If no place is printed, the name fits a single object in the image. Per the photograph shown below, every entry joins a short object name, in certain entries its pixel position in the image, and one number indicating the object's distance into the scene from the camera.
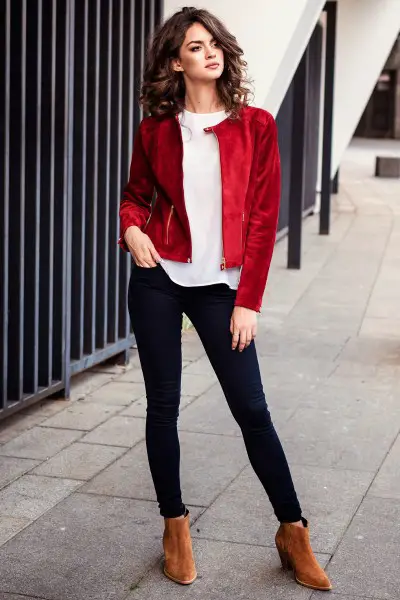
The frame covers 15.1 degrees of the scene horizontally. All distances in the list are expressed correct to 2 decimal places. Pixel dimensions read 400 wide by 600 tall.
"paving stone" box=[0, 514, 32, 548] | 5.47
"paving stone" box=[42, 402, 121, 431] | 7.49
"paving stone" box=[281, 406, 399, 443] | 7.31
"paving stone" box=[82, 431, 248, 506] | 6.12
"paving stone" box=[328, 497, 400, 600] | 4.87
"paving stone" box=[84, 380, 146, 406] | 8.14
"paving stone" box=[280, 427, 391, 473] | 6.71
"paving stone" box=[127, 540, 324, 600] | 4.78
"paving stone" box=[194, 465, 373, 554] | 5.49
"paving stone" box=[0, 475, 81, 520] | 5.83
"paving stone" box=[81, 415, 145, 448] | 7.10
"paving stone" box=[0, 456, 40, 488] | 6.39
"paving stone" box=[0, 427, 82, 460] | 6.86
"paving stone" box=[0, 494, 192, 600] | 4.84
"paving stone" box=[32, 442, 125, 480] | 6.46
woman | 4.62
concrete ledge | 30.76
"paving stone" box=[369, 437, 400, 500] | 6.18
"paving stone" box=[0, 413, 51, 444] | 7.24
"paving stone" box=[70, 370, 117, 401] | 8.34
